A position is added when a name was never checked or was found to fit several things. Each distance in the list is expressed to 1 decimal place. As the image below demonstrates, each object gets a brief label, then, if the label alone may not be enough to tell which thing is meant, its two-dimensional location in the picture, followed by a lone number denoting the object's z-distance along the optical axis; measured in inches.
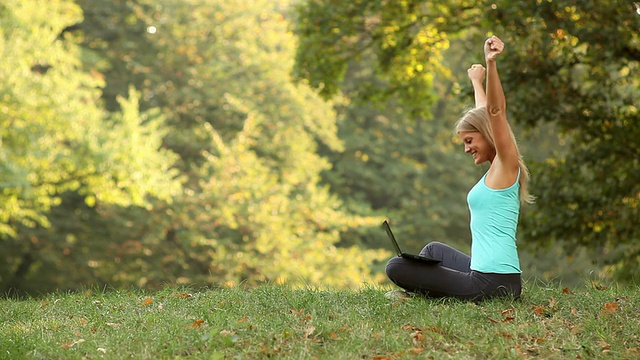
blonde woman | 427.2
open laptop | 433.1
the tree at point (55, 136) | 1359.2
